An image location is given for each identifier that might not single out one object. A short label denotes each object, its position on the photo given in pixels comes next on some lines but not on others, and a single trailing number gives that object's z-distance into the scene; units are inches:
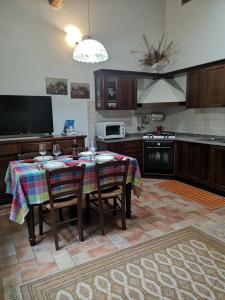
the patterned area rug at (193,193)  135.0
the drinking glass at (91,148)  115.7
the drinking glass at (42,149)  106.7
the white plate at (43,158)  107.8
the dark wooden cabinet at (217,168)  140.8
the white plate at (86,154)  117.0
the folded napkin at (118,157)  109.6
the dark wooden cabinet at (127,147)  172.1
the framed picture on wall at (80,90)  172.9
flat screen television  142.9
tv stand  135.0
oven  179.0
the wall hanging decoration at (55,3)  147.9
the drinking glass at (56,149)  108.0
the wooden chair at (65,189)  85.7
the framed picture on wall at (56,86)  162.9
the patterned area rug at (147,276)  68.1
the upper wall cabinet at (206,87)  148.3
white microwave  175.9
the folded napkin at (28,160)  106.9
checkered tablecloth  84.7
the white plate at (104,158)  104.9
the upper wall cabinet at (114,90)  173.0
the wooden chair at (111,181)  95.9
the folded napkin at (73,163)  100.3
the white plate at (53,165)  93.3
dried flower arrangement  192.9
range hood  180.4
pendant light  106.1
